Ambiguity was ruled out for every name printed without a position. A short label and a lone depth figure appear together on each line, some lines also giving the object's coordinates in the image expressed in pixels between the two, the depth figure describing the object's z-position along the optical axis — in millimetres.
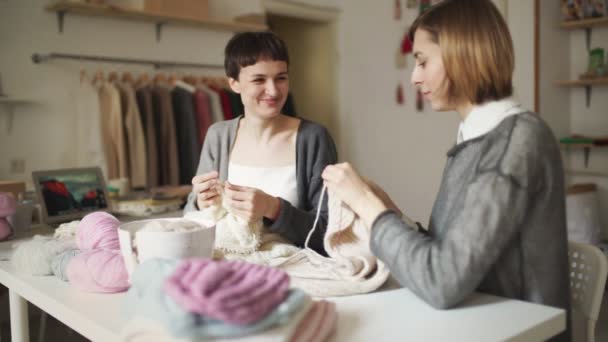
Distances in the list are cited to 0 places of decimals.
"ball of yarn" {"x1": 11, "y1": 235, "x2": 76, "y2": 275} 1166
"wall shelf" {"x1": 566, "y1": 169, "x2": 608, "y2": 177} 4142
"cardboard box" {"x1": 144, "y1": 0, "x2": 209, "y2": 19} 3666
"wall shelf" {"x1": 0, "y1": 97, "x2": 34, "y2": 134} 3338
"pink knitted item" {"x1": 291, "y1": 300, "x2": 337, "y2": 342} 752
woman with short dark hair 1586
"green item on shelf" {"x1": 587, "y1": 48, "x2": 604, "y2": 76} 3996
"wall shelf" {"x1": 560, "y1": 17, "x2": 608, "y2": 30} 3927
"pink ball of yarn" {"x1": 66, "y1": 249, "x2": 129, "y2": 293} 1008
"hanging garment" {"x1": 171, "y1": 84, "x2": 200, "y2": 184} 3789
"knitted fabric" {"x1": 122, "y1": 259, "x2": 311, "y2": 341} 693
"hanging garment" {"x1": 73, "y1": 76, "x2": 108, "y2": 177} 3432
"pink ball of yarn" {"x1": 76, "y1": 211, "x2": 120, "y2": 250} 1176
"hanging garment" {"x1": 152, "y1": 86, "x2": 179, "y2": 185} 3713
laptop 1936
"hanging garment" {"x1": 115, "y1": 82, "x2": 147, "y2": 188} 3562
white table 813
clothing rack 3445
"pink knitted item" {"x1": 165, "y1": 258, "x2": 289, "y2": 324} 686
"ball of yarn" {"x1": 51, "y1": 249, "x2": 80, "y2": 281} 1118
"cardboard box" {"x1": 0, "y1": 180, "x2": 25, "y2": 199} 2119
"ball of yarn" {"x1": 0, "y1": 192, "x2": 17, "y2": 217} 1586
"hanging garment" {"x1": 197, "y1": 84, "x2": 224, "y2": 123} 3926
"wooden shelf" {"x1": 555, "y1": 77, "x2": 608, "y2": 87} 3904
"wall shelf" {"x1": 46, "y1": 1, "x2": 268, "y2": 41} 3386
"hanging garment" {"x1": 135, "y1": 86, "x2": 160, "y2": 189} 3639
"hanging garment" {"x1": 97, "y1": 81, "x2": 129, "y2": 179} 3496
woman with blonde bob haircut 912
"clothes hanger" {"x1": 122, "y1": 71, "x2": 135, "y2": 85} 3734
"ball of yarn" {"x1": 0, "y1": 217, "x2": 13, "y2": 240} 1598
